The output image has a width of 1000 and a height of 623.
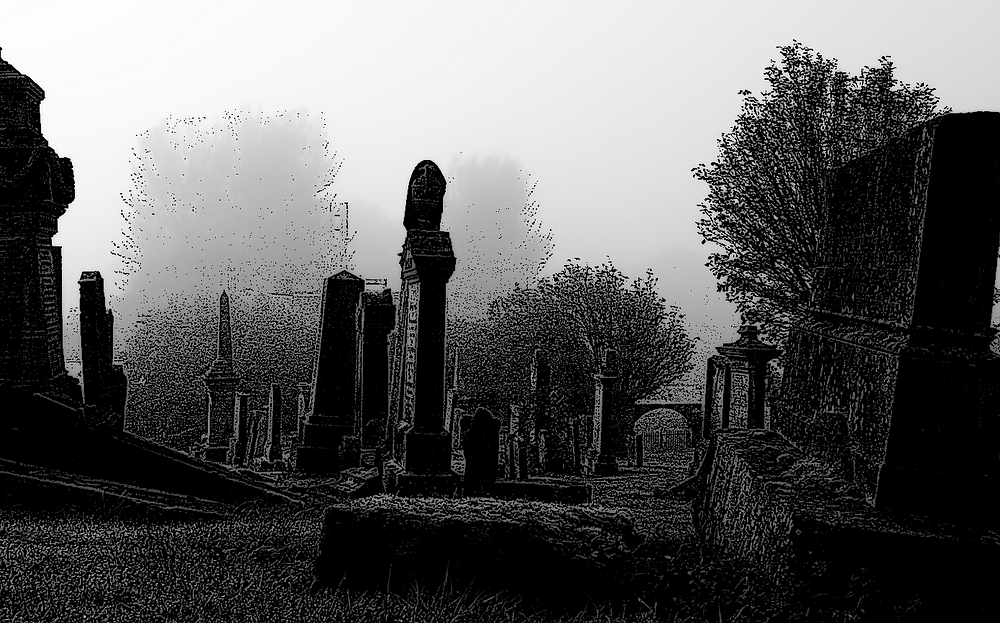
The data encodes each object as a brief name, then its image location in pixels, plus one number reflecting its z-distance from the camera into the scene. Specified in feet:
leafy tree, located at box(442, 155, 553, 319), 142.57
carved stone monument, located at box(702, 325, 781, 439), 55.62
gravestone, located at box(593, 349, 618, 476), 62.08
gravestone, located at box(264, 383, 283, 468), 56.70
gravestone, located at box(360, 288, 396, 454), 39.58
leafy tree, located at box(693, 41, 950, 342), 63.52
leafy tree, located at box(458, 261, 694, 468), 110.22
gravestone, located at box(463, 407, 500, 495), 30.42
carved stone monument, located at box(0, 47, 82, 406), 28.73
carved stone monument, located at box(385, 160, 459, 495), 31.76
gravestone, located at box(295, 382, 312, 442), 63.41
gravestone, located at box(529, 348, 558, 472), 57.41
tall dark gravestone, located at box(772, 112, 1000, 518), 12.05
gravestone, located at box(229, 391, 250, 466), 62.49
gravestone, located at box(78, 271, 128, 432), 39.68
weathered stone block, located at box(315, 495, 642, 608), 11.95
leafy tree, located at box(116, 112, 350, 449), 102.58
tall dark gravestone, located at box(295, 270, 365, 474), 38.40
